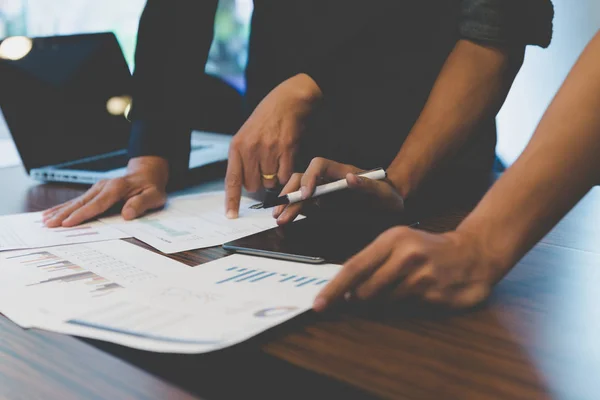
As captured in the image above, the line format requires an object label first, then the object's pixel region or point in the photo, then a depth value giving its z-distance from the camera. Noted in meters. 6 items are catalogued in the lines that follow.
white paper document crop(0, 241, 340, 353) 0.54
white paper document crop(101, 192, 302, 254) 0.85
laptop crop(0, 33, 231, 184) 1.31
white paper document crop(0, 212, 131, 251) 0.85
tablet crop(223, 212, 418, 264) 0.75
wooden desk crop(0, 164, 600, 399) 0.48
